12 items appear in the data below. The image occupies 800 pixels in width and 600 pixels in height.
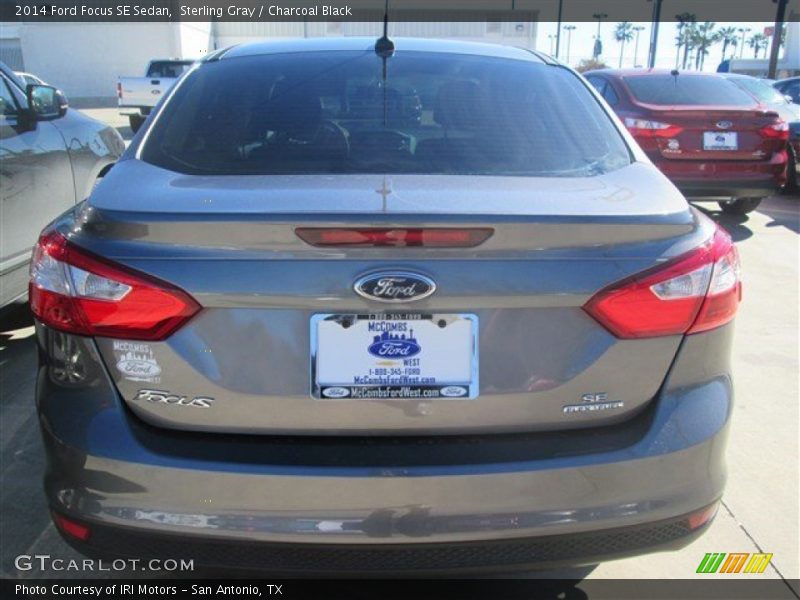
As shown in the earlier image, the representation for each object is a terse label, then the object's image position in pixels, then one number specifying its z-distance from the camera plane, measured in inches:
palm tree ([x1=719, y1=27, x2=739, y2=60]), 4043.1
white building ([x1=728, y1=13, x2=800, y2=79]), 2039.5
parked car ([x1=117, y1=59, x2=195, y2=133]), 773.3
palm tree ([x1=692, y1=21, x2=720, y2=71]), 3717.3
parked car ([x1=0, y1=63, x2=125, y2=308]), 157.3
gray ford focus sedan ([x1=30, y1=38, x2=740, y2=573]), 68.1
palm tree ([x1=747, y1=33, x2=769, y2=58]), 4104.3
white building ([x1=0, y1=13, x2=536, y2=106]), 1439.5
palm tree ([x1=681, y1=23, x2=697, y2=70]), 3196.6
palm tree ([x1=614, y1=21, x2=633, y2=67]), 4665.4
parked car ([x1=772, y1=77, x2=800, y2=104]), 489.7
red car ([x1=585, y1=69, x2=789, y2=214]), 286.8
